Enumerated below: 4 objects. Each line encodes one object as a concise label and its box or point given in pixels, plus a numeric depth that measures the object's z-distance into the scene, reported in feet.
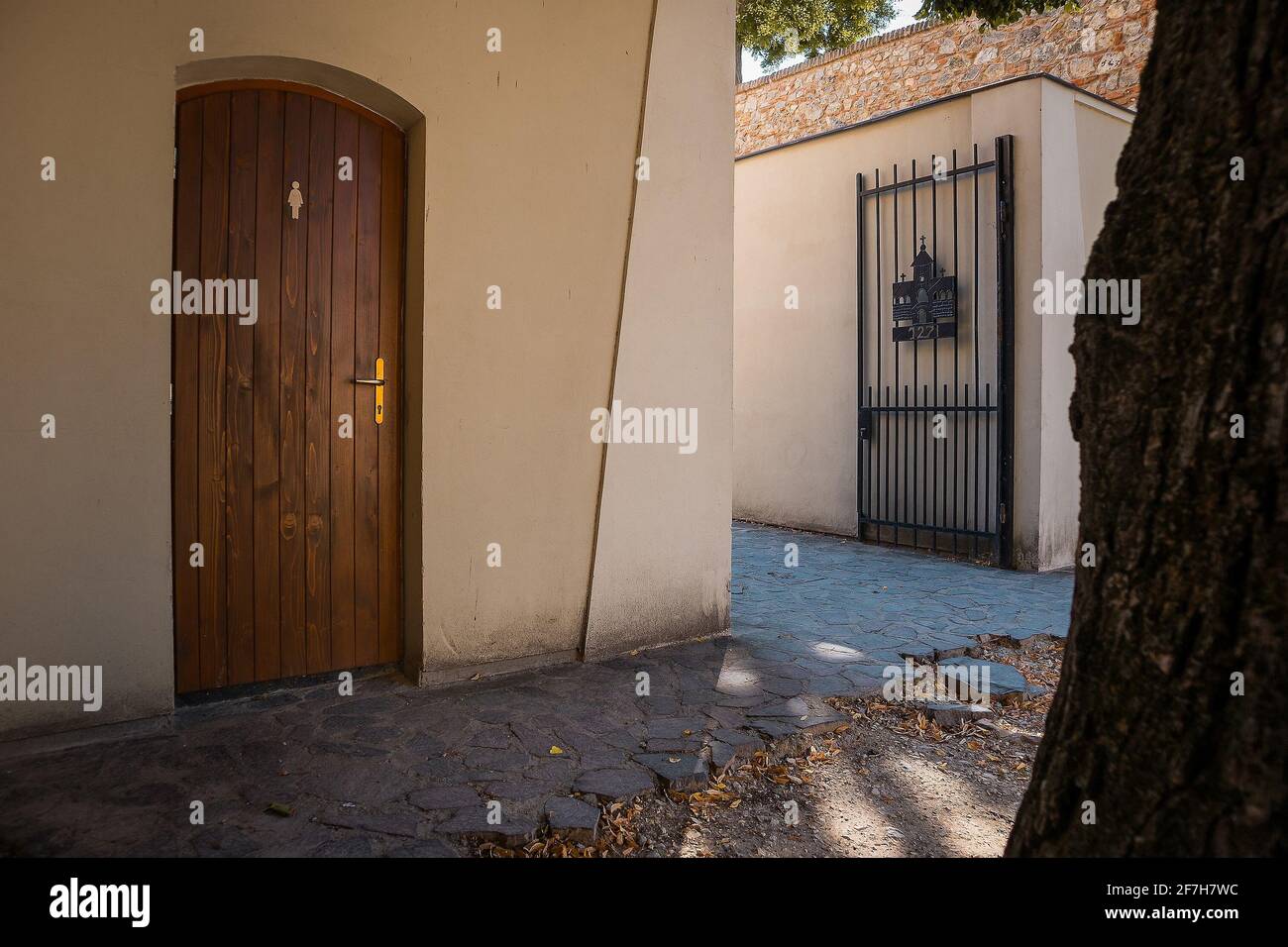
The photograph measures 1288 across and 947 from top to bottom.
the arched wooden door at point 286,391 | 10.86
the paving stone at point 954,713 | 11.39
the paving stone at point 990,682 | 12.29
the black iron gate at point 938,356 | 21.72
